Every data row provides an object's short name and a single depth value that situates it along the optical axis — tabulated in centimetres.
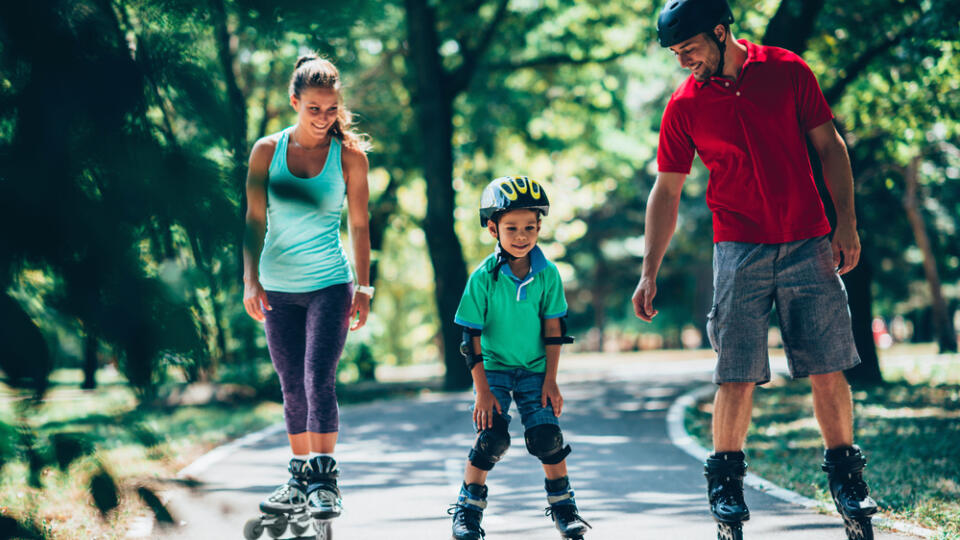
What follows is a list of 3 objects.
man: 691
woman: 759
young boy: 725
